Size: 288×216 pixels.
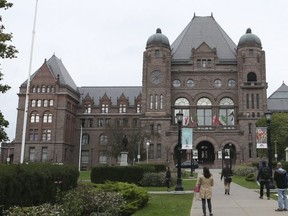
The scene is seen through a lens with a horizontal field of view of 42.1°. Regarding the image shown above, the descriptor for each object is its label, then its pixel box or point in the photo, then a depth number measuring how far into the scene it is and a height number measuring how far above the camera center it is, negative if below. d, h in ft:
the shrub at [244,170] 153.80 -1.02
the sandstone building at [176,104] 250.98 +45.16
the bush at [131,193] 56.97 -4.31
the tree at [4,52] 66.64 +20.15
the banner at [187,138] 112.27 +8.67
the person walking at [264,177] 73.28 -1.68
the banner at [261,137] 100.42 +8.52
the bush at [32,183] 41.98 -2.52
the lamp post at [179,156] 89.66 +2.43
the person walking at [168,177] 91.84 -2.67
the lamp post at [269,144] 91.54 +6.03
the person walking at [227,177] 83.56 -2.06
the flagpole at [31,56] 125.08 +34.46
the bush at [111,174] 106.83 -2.49
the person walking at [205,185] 53.47 -2.54
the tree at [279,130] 222.46 +22.66
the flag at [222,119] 263.92 +33.70
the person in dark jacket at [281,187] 56.75 -2.79
